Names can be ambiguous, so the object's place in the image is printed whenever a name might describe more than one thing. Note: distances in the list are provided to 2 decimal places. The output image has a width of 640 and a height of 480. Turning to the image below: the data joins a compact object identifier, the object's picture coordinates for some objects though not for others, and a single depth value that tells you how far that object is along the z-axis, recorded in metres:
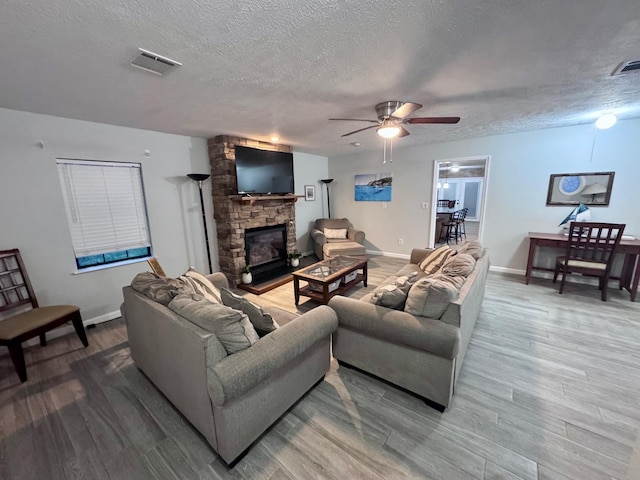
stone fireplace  3.81
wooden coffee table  3.16
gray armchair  4.73
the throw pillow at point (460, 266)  2.17
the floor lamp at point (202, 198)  3.48
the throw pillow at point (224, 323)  1.36
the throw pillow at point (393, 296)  1.88
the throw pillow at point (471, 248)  2.68
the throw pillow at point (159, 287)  1.71
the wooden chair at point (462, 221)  8.03
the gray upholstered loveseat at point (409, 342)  1.65
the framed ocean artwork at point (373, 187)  5.58
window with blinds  2.85
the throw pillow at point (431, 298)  1.70
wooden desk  3.18
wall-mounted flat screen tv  3.83
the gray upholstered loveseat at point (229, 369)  1.30
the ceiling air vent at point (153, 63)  1.57
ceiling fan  2.34
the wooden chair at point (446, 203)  9.75
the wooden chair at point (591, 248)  3.12
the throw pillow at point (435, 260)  3.00
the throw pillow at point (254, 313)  1.65
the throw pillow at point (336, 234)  5.46
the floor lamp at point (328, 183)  5.99
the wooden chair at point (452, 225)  7.10
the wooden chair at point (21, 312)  2.06
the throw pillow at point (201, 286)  1.89
